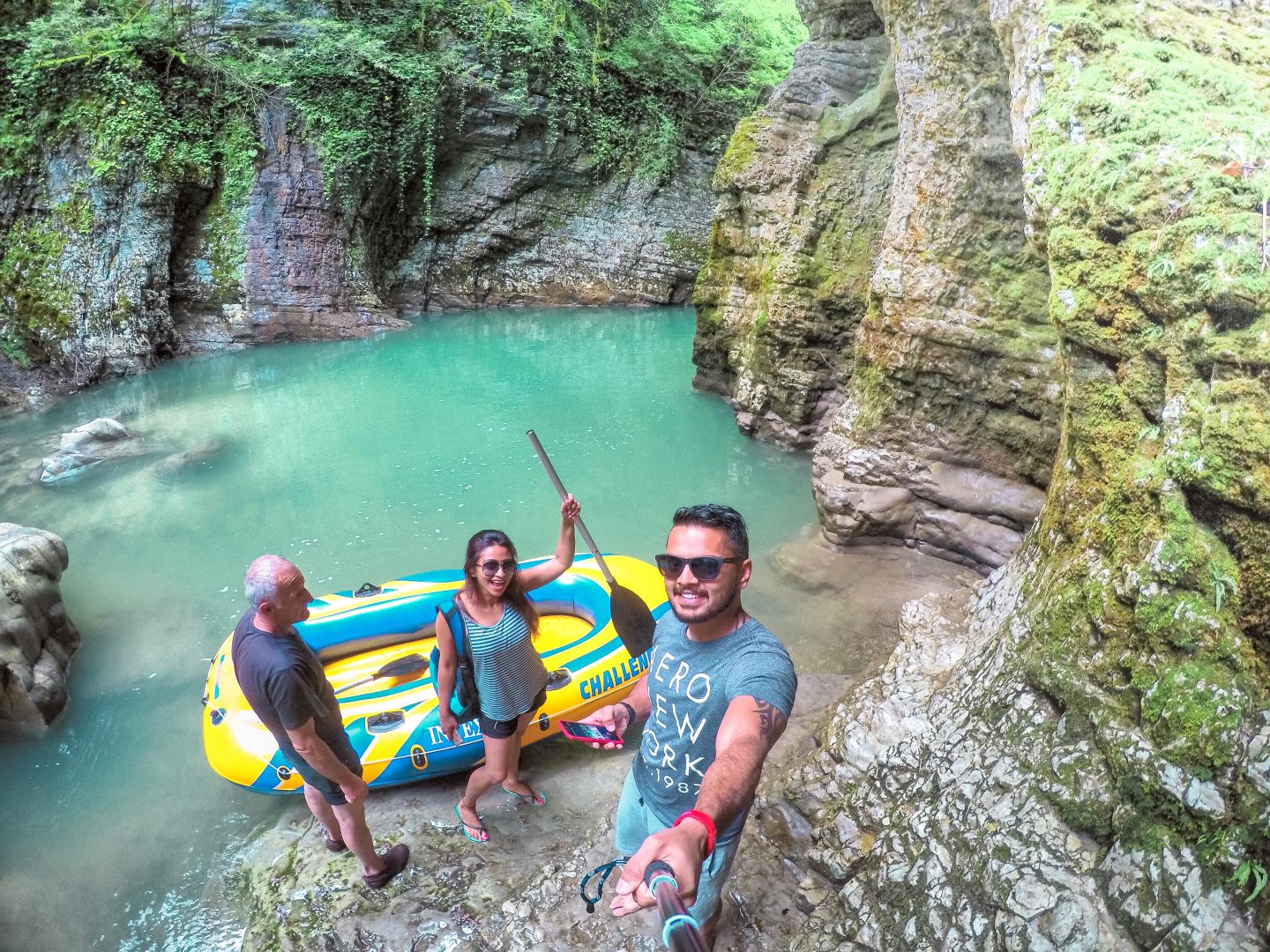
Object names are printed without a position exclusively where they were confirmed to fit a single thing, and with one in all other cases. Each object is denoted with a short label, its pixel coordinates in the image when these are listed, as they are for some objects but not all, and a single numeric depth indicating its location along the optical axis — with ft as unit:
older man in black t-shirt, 7.63
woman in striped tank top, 8.82
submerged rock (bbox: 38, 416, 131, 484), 26.01
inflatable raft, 11.73
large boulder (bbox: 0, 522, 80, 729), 14.03
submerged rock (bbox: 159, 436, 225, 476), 26.43
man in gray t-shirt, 4.98
